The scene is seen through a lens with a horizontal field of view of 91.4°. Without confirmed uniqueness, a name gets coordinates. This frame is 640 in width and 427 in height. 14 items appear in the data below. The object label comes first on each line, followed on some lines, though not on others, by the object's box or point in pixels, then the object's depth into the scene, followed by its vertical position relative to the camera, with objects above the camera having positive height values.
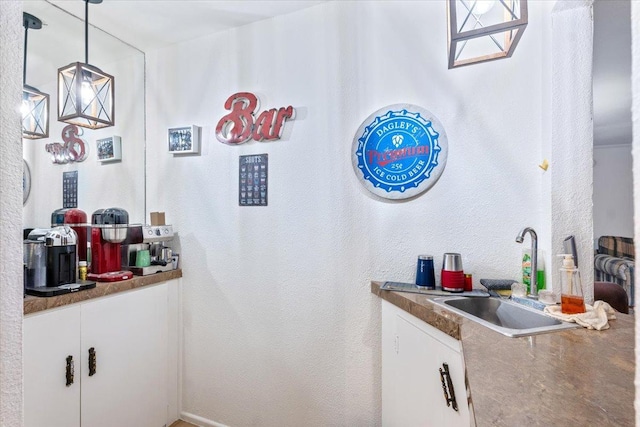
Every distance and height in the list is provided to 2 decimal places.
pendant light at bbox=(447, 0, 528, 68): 0.98 +0.63
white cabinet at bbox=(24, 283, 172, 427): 1.46 -0.81
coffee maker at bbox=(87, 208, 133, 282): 1.88 -0.18
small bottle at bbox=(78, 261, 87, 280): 1.80 -0.32
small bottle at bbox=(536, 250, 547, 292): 1.47 -0.28
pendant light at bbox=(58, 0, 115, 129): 1.71 +0.68
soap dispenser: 1.18 -0.29
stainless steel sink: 1.07 -0.41
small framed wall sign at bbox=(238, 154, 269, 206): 2.11 +0.24
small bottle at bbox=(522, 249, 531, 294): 1.49 -0.26
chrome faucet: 1.42 -0.23
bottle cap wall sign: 1.72 +0.36
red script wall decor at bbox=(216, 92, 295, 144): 2.04 +0.64
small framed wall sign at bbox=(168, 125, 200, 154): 2.25 +0.55
